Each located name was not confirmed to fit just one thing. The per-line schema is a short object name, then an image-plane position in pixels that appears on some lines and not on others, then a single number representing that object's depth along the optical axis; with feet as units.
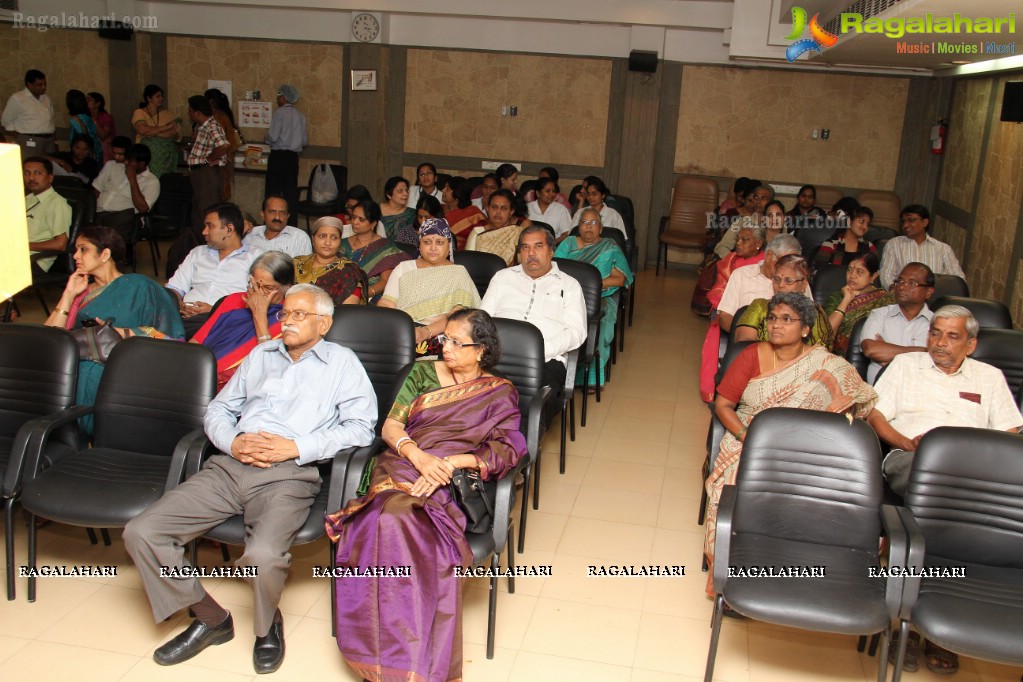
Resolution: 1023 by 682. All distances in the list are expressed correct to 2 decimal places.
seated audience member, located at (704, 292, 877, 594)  11.57
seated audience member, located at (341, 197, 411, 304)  17.53
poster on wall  33.91
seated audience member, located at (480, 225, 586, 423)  15.10
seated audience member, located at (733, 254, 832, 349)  13.66
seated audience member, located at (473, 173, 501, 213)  25.08
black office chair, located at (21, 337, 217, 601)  10.41
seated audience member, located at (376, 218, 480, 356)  15.26
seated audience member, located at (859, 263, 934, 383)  14.58
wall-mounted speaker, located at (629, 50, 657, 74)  30.45
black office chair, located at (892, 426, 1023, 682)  9.50
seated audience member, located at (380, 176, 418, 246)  21.71
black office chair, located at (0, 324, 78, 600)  11.40
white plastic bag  29.66
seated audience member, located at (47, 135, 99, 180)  29.01
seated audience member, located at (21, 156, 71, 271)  20.02
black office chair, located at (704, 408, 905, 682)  9.53
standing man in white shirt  29.35
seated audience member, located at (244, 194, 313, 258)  17.47
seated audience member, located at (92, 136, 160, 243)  24.82
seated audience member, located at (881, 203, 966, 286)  20.51
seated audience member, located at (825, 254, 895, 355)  15.87
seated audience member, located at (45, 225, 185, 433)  12.80
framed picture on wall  32.68
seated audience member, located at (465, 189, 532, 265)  20.66
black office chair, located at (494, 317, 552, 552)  12.64
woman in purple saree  9.05
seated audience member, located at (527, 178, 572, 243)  25.17
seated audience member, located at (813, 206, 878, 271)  21.81
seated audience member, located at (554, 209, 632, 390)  18.97
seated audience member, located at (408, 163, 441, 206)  25.90
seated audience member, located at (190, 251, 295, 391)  12.96
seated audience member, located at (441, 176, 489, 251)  23.36
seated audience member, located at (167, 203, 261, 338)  15.98
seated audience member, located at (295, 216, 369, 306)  15.33
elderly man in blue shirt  9.55
